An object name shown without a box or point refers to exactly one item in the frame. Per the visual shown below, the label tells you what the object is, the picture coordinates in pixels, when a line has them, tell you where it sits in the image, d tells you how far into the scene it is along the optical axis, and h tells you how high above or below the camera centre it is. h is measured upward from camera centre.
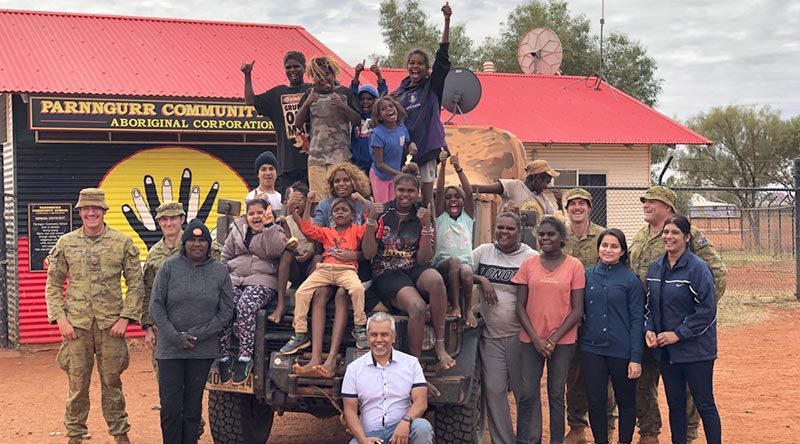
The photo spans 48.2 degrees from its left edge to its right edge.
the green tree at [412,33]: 37.41 +8.31
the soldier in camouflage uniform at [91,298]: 6.53 -0.51
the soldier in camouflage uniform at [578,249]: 6.63 -0.20
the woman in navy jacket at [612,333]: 5.93 -0.73
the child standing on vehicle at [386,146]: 6.59 +0.59
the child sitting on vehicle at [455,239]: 5.74 -0.10
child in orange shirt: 5.53 -0.26
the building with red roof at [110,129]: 12.02 +1.35
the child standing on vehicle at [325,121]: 6.91 +0.82
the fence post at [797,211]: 14.93 +0.16
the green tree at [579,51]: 35.06 +6.94
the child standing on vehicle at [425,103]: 6.98 +0.96
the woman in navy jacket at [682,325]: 5.70 -0.67
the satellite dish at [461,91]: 8.98 +1.35
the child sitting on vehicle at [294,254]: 5.88 -0.18
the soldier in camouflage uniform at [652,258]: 6.29 -0.26
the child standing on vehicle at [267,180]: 7.20 +0.38
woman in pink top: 5.91 -0.58
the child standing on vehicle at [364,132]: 7.12 +0.75
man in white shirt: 5.08 -0.95
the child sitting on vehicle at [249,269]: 5.79 -0.29
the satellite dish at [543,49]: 22.80 +4.53
